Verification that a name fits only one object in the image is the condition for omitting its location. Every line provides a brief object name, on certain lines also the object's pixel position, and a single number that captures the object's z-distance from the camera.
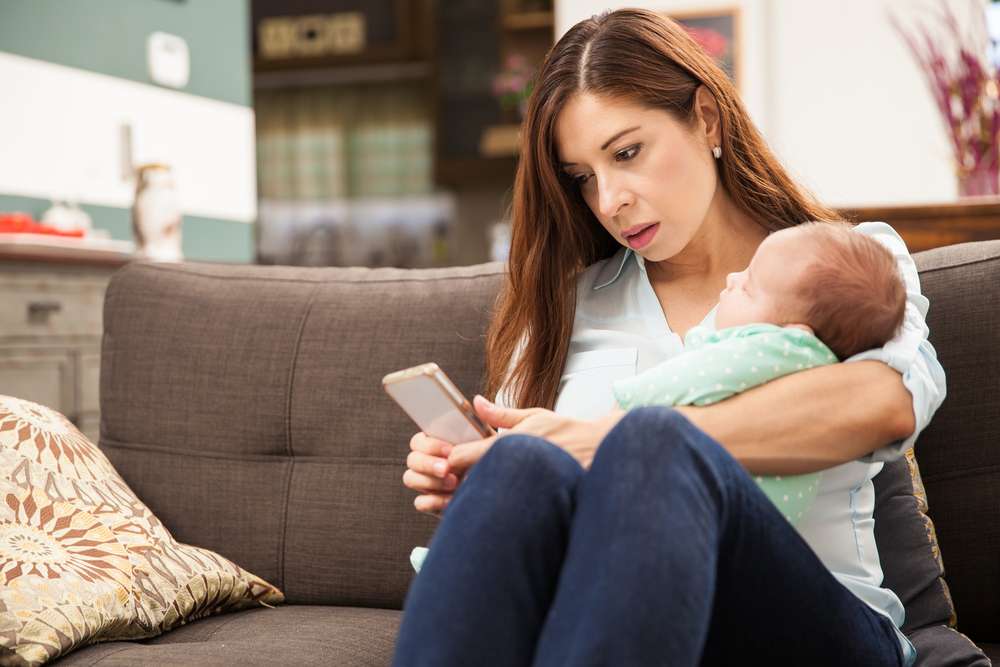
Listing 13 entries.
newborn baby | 1.25
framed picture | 4.49
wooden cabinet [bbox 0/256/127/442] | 3.00
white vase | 3.18
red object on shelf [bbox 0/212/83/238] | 3.11
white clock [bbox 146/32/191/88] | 4.40
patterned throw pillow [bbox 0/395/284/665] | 1.44
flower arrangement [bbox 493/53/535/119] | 4.43
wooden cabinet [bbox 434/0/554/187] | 6.79
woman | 0.99
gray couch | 1.62
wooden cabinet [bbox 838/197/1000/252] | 2.62
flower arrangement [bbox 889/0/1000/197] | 2.75
